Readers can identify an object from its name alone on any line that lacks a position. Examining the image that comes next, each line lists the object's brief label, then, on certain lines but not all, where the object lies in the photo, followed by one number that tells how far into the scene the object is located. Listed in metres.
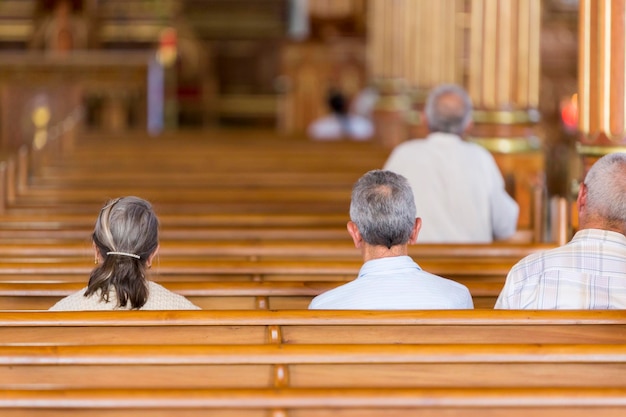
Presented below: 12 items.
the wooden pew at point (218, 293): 6.45
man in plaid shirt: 5.85
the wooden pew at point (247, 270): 7.50
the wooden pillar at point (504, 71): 13.44
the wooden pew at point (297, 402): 4.36
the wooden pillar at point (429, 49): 18.23
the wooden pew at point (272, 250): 8.16
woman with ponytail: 5.71
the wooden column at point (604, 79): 8.57
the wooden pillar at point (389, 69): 21.67
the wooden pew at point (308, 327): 5.20
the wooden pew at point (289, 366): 4.73
